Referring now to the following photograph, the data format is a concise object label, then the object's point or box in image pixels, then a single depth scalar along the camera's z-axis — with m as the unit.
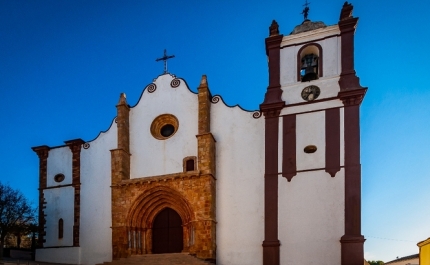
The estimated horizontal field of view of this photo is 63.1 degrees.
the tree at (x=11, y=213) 19.84
